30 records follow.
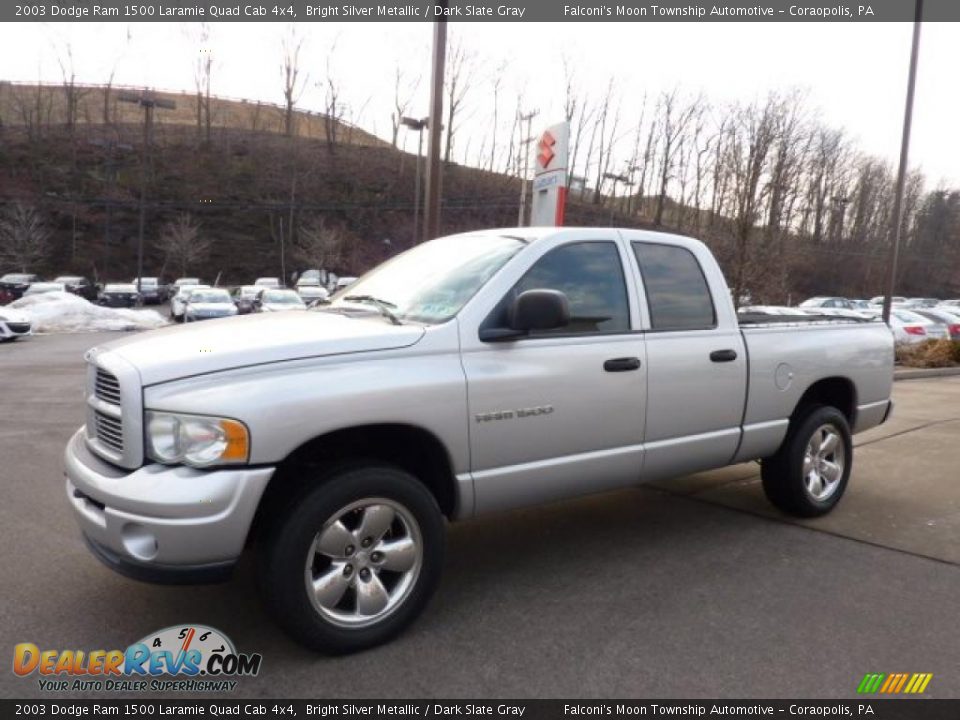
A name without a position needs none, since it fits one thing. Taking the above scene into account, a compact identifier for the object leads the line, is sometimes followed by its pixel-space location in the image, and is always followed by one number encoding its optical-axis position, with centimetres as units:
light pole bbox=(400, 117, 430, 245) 2845
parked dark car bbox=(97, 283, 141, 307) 3491
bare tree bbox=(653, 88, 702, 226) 6469
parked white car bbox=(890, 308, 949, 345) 1972
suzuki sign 960
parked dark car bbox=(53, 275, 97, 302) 4150
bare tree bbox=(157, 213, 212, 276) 5497
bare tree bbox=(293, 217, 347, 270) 5616
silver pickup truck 288
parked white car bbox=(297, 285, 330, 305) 3381
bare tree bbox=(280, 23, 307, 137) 7625
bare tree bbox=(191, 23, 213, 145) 7369
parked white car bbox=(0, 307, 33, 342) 1877
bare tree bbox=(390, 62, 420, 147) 6849
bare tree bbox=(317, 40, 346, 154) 7457
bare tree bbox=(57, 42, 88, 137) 6856
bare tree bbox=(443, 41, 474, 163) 6086
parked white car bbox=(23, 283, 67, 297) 3397
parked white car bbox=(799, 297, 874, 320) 3188
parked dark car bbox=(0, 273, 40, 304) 3641
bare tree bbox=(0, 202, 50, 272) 5109
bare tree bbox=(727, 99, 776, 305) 1759
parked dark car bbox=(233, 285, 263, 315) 3000
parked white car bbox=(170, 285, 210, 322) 2970
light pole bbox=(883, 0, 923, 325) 1391
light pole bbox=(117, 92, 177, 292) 5751
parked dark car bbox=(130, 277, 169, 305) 4251
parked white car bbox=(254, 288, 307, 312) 2734
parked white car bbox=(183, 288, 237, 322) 2564
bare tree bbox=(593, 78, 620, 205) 6944
